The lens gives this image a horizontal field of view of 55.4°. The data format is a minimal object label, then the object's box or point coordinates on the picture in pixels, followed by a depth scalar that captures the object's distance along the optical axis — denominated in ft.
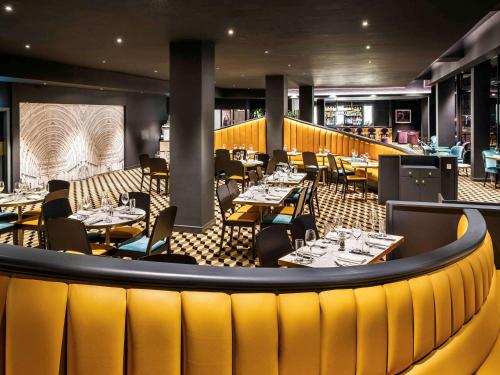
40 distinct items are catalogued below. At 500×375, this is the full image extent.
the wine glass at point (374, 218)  14.28
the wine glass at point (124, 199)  18.61
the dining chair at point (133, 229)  18.33
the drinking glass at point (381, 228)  14.14
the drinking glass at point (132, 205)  18.19
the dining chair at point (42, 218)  18.21
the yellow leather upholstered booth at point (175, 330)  5.65
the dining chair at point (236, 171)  34.35
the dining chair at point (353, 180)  35.27
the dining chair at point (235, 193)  22.69
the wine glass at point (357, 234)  13.11
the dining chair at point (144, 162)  37.49
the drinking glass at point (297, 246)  12.05
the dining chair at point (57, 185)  23.34
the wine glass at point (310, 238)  12.31
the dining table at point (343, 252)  11.60
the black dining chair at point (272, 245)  12.23
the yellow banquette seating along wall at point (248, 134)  48.29
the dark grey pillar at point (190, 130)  25.26
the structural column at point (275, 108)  45.62
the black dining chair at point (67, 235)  13.94
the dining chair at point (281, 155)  42.11
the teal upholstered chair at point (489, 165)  40.09
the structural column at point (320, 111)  84.28
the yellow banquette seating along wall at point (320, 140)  46.80
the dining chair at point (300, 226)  14.10
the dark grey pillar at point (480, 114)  45.44
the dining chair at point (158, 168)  35.14
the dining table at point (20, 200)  20.27
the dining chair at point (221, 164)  35.54
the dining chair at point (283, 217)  20.35
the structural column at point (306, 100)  58.80
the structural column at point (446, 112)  63.41
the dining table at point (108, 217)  16.43
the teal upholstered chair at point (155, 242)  15.40
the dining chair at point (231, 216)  20.61
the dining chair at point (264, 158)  41.98
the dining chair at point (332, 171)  37.33
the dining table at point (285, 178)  29.02
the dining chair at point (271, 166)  36.27
